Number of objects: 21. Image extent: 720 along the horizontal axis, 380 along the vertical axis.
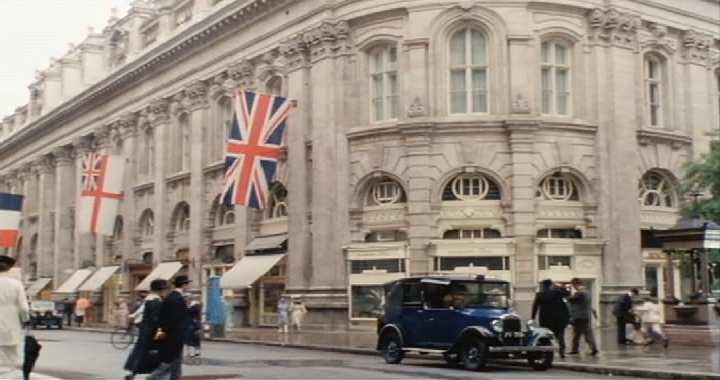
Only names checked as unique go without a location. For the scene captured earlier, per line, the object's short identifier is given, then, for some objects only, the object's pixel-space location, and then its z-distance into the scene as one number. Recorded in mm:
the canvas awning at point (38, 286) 63938
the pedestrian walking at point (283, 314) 34781
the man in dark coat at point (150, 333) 12438
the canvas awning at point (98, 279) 53272
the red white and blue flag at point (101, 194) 45969
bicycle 28875
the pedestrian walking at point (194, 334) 22494
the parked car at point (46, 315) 47812
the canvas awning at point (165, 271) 46188
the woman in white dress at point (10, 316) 10930
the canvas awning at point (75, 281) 55806
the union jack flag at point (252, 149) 35031
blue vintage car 19859
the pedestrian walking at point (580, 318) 23250
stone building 33688
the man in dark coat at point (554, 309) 22844
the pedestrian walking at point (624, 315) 26797
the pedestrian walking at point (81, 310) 50594
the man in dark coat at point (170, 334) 12406
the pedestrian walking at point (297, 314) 35375
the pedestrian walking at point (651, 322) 25516
